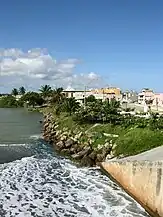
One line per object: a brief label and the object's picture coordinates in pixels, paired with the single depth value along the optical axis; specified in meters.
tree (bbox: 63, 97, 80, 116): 36.35
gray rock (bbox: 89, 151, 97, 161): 19.76
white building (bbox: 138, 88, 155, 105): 63.56
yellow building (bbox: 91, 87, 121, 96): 86.77
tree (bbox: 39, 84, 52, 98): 73.13
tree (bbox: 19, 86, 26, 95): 99.03
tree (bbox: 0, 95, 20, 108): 83.52
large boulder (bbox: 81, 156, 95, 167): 18.86
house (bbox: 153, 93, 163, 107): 53.64
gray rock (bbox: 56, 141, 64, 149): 23.89
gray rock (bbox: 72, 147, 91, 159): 20.34
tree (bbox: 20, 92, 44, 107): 73.39
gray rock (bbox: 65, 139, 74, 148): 23.58
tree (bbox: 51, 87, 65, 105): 59.12
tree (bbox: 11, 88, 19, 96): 98.07
